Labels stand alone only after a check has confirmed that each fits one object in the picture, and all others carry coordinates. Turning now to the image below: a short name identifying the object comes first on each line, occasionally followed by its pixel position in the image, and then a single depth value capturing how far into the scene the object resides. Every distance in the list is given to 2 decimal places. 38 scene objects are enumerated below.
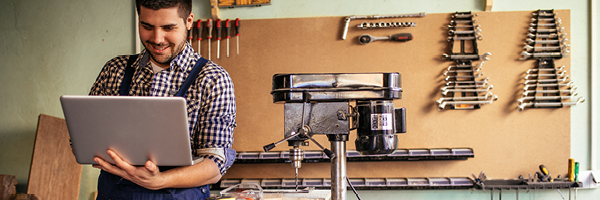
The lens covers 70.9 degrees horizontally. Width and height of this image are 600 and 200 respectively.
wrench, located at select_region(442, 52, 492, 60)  2.96
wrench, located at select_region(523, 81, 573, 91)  2.89
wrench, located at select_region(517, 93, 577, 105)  2.90
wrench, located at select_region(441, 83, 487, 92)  2.93
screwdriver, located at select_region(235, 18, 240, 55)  3.09
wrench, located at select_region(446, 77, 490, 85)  2.92
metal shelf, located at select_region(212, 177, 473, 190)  2.90
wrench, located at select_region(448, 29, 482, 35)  2.96
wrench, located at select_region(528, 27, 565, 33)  2.94
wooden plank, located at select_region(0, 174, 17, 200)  2.88
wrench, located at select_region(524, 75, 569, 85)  2.90
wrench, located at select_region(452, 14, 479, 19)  2.99
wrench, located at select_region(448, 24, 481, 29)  2.98
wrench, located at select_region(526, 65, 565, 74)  2.92
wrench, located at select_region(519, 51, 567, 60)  2.92
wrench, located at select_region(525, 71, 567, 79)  2.92
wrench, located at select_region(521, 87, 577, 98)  2.91
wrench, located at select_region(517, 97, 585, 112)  2.92
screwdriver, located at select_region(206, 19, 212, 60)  3.09
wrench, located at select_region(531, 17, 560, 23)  2.95
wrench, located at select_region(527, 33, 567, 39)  2.94
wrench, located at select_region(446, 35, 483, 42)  2.97
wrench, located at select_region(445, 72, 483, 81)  2.97
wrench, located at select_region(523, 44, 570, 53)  2.92
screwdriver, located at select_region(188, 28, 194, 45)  3.13
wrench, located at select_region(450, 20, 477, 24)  2.98
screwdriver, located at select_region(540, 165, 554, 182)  2.80
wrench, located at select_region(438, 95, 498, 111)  2.93
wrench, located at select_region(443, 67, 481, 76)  2.96
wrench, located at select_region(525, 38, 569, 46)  2.92
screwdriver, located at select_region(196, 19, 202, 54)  3.10
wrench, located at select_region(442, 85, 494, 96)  2.91
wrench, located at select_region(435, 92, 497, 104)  2.94
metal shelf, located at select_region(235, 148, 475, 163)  2.87
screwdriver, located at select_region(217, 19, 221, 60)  3.08
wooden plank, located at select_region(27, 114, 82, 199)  2.86
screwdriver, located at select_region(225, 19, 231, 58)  3.08
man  1.37
